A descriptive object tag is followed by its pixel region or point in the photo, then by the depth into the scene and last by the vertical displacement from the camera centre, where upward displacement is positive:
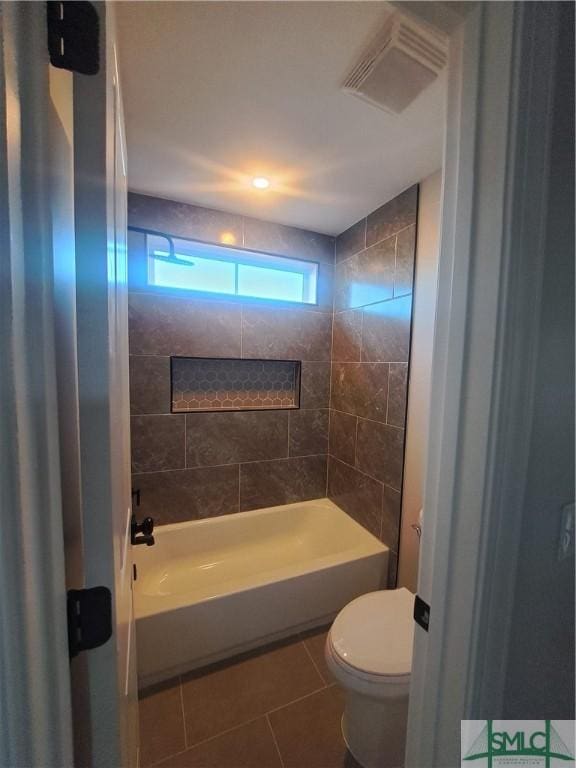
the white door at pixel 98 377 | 0.40 -0.03
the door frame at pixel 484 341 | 0.49 +0.05
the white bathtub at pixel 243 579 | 1.33 -1.26
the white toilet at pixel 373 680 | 0.98 -1.07
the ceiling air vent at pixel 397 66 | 0.85 +0.97
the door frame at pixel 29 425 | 0.34 -0.09
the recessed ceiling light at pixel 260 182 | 1.60 +1.01
